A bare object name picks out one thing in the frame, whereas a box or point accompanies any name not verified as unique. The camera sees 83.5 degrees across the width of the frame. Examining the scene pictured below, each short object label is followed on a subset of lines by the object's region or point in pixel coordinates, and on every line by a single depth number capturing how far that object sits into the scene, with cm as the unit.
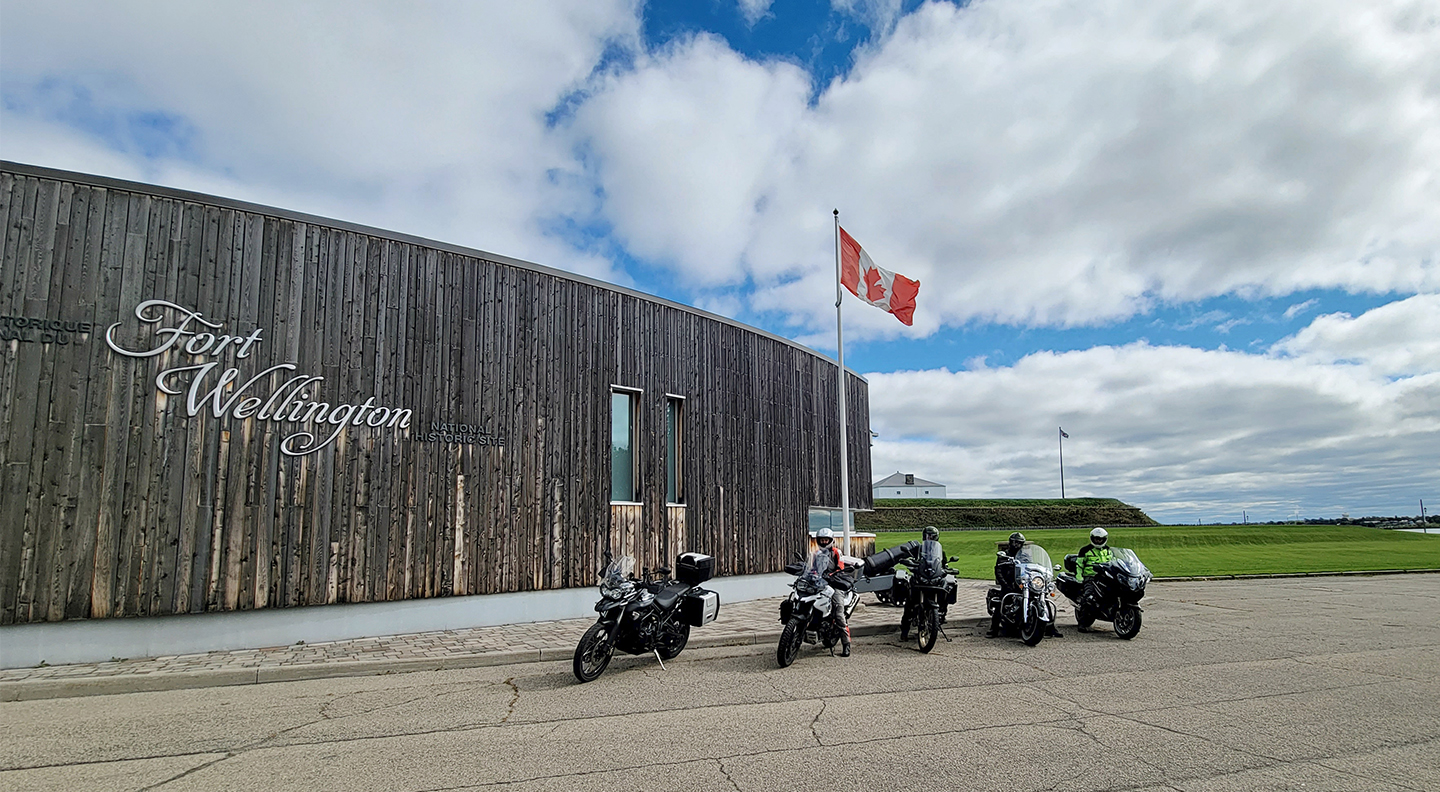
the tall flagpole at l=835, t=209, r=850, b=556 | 1547
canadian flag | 1661
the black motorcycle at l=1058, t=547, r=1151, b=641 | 1126
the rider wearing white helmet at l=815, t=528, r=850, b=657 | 992
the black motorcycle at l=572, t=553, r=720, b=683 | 847
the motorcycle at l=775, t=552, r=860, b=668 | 928
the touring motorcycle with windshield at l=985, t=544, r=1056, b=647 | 1077
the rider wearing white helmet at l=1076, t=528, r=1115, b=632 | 1188
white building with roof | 10156
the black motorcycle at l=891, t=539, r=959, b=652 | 1024
